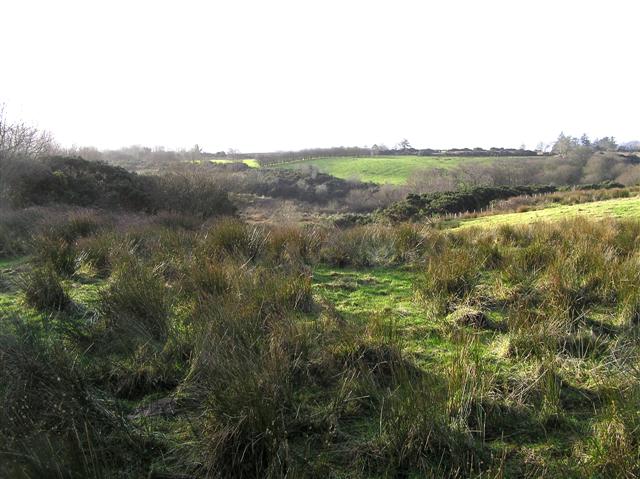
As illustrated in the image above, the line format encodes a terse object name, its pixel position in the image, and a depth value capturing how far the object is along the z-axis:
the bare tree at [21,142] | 18.38
